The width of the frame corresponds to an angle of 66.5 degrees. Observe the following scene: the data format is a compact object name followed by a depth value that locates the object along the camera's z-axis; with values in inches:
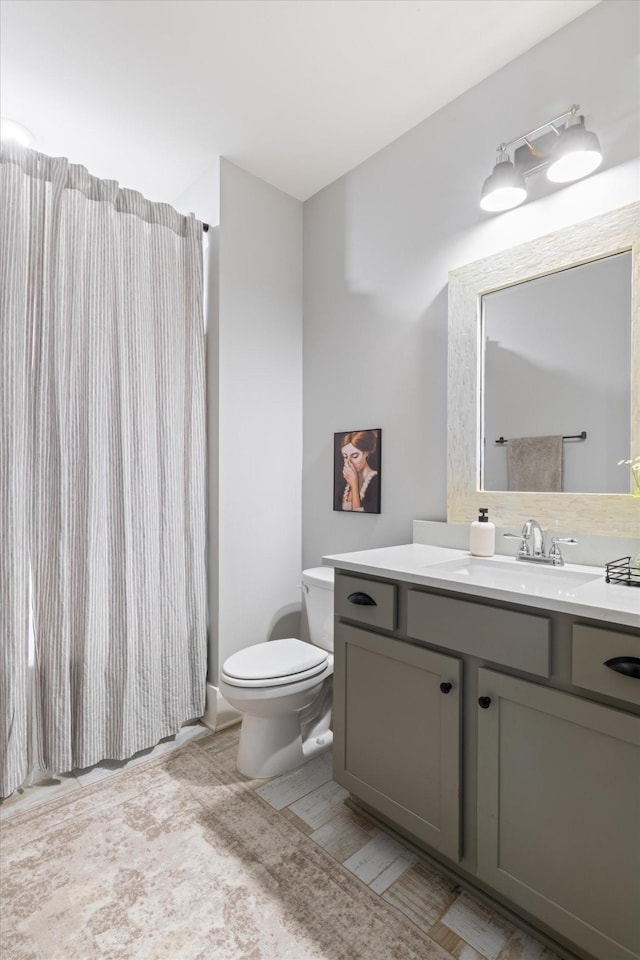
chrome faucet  60.8
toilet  71.3
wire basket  48.3
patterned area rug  47.4
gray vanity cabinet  39.8
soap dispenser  66.3
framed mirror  57.6
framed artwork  87.1
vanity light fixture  57.6
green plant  53.9
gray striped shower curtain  68.2
